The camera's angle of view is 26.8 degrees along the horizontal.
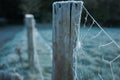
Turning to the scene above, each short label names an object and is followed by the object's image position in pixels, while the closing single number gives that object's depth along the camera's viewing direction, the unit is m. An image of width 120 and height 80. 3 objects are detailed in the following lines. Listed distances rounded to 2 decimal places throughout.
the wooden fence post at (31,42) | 4.36
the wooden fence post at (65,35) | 1.58
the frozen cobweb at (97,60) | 2.35
